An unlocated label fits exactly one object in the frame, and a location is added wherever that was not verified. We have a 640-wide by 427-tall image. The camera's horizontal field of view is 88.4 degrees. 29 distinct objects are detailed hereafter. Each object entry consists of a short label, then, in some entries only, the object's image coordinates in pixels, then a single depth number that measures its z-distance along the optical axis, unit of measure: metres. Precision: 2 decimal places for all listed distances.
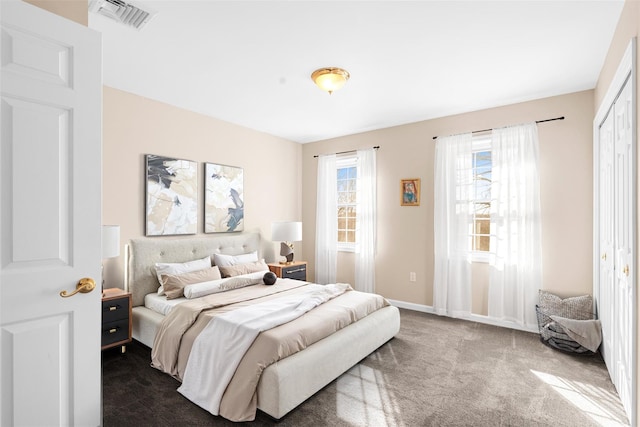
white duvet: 2.25
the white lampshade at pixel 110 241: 2.87
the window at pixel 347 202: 5.38
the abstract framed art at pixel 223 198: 4.39
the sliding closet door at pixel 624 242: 1.97
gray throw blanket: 3.04
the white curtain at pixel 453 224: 4.18
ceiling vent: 2.14
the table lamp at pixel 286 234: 4.91
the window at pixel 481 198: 4.17
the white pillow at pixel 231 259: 4.13
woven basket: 3.15
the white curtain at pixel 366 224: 5.00
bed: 2.12
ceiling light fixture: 3.02
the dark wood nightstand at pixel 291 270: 4.76
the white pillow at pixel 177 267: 3.54
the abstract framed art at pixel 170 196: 3.79
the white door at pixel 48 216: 1.35
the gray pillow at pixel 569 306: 3.31
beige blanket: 2.13
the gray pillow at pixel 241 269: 3.97
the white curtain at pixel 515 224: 3.72
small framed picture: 4.63
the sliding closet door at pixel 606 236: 2.64
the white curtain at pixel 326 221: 5.47
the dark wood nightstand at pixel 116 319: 2.97
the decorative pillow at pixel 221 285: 3.26
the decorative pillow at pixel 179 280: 3.33
